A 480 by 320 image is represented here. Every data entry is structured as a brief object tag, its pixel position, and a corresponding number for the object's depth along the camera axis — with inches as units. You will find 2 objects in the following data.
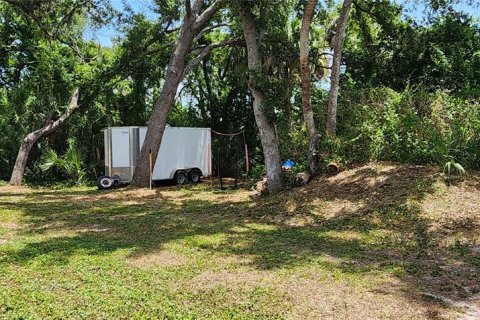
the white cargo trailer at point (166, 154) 630.5
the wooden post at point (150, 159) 581.6
